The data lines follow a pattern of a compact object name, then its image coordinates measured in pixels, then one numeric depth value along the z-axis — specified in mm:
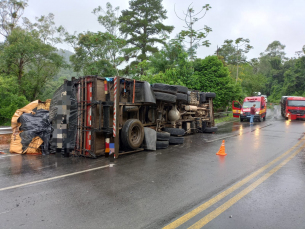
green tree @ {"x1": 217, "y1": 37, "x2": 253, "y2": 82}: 35875
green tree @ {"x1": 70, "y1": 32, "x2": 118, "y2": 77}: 23500
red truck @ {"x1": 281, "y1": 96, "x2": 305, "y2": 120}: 22434
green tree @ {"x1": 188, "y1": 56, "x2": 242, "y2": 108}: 22766
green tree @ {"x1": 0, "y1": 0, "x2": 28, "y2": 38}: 23484
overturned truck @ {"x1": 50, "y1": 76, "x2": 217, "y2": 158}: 7289
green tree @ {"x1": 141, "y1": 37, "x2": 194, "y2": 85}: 20234
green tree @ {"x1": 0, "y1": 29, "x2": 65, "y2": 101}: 19906
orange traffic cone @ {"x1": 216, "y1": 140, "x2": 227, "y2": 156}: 7848
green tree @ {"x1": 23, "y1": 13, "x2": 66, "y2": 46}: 25266
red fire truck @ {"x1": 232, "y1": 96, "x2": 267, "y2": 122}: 21047
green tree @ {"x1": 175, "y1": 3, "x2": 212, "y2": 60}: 24000
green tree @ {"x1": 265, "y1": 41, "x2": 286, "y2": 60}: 82138
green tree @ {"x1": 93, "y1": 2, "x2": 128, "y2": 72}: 24078
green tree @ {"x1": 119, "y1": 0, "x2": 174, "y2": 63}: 31875
